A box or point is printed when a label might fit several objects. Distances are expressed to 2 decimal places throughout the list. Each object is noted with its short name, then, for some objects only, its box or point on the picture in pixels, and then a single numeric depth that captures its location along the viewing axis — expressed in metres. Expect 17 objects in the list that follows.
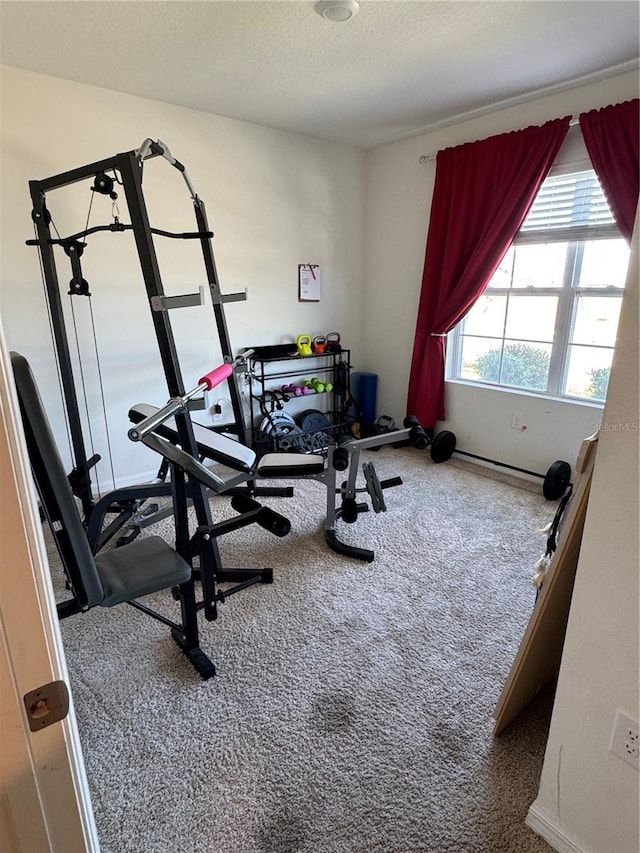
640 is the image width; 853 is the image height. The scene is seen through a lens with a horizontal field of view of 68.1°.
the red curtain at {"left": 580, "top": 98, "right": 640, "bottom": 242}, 2.63
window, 3.01
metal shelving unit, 3.80
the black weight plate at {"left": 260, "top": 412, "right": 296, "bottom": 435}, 3.78
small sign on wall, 4.04
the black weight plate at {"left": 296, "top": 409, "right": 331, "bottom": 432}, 4.06
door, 0.51
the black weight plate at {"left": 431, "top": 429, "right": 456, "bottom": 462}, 3.83
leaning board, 1.14
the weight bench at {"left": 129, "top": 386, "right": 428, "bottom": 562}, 2.22
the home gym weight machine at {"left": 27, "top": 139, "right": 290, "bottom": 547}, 1.76
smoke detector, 1.99
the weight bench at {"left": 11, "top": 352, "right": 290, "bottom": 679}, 1.14
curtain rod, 3.71
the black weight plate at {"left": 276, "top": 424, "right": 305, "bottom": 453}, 3.81
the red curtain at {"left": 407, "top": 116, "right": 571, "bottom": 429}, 3.09
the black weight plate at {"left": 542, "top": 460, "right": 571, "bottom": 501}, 3.15
